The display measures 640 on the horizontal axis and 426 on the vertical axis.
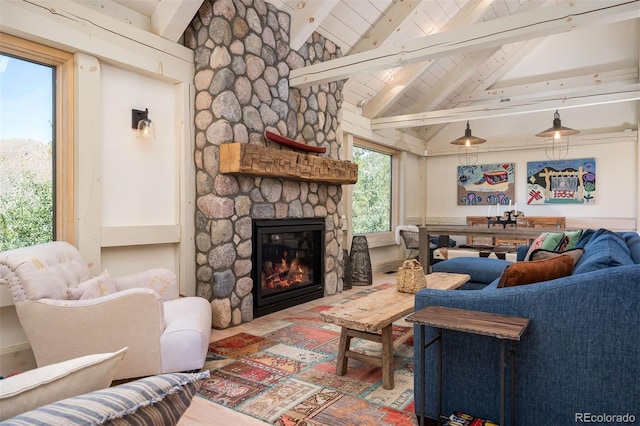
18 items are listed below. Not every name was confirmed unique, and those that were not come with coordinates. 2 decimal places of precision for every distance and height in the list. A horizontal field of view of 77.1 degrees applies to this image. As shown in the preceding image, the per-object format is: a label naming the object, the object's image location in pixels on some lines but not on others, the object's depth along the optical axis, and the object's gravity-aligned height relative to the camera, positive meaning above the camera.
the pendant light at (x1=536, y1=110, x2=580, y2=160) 7.23 +1.14
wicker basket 3.06 -0.52
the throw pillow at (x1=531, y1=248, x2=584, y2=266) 2.60 -0.33
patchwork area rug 2.11 -1.07
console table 4.68 -0.27
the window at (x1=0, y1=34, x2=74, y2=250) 2.68 +0.48
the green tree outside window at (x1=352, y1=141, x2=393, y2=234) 6.58 +0.35
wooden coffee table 2.36 -0.65
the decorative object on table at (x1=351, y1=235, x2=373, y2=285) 5.85 -0.74
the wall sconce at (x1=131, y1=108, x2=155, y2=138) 3.28 +0.73
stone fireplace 3.58 +0.80
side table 1.59 -0.48
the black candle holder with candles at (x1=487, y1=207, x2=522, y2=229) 5.18 -0.13
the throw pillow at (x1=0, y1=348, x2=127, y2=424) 0.71 -0.32
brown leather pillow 1.98 -0.31
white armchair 2.20 -0.61
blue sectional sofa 1.61 -0.62
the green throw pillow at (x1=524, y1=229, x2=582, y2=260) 3.57 -0.29
